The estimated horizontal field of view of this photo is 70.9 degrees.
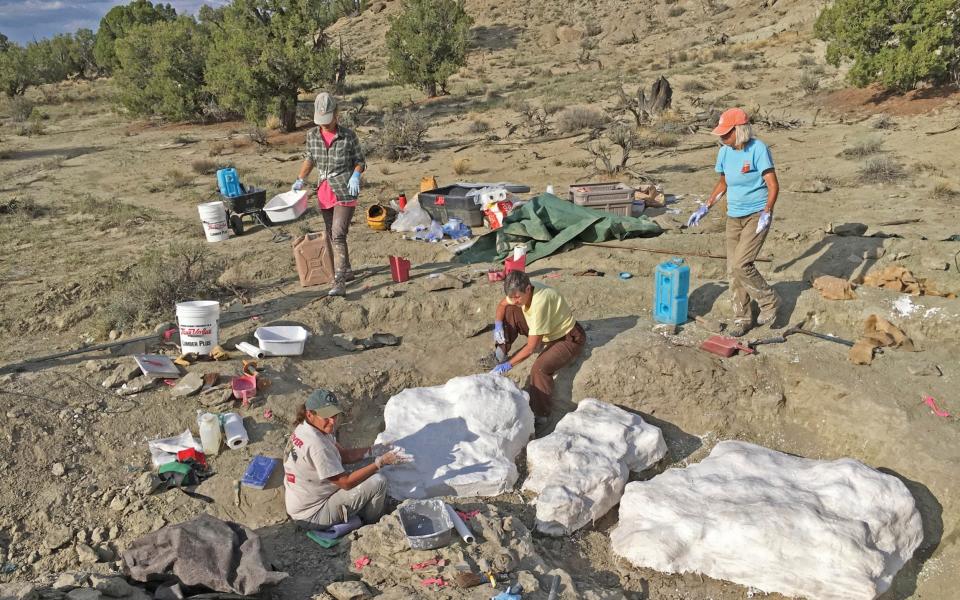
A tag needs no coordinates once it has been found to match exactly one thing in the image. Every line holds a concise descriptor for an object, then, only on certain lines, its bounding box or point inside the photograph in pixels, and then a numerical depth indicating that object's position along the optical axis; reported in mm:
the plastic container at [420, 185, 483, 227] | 8414
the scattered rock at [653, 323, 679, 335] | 5630
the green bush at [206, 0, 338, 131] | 16844
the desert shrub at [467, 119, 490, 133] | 16281
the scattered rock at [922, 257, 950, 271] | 5957
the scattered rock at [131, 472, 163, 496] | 4203
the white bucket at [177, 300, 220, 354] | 5234
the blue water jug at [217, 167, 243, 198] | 9344
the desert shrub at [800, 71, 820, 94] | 15930
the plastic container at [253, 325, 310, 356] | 5441
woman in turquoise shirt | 5035
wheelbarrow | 9172
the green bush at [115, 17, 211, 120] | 20406
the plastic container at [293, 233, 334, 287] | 6840
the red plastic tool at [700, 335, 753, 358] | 5242
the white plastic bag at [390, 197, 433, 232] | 8625
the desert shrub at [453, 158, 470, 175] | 12289
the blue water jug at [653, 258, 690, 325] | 5574
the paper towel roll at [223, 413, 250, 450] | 4613
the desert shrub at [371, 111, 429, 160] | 13828
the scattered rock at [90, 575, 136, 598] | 2992
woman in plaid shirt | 6090
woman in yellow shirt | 4934
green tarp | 7516
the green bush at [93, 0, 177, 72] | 37375
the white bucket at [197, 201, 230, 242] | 8820
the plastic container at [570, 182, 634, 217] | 8062
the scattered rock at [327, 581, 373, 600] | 3260
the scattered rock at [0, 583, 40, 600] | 2865
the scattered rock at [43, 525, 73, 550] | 3882
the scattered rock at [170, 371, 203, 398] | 4930
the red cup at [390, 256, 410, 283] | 6867
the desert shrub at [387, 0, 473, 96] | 21000
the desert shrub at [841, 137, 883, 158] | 10719
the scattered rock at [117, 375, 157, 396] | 4887
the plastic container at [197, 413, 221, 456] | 4551
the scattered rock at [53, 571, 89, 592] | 3131
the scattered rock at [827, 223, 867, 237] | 7079
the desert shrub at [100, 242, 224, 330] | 6234
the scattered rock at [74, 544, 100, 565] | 3771
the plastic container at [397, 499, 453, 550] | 3656
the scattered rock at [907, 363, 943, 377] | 4820
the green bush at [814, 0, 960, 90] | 12812
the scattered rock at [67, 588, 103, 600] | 2906
